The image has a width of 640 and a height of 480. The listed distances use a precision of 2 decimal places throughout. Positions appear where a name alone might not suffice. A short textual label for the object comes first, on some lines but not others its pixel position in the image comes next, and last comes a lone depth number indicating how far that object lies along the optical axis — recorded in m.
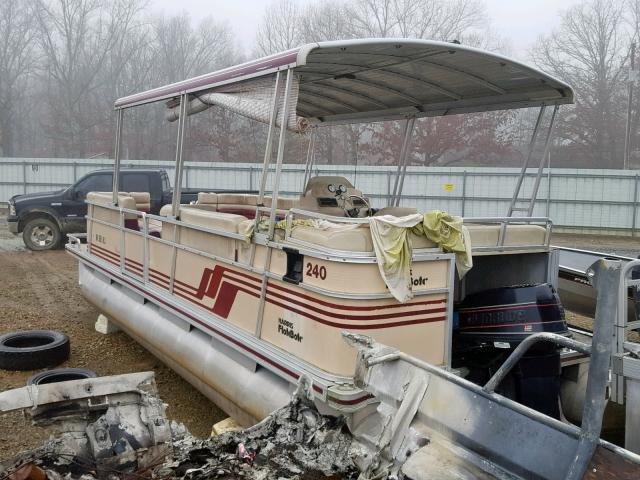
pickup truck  13.83
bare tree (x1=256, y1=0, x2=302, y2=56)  26.64
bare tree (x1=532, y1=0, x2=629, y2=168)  31.44
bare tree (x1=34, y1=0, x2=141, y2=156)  36.72
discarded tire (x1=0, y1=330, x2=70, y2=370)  6.06
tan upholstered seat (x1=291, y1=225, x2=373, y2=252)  3.62
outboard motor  3.92
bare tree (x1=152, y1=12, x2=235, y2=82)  35.12
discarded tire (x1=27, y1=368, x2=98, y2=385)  5.38
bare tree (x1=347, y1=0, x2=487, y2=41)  28.34
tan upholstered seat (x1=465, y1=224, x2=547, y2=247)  4.32
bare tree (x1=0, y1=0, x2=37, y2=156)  36.88
